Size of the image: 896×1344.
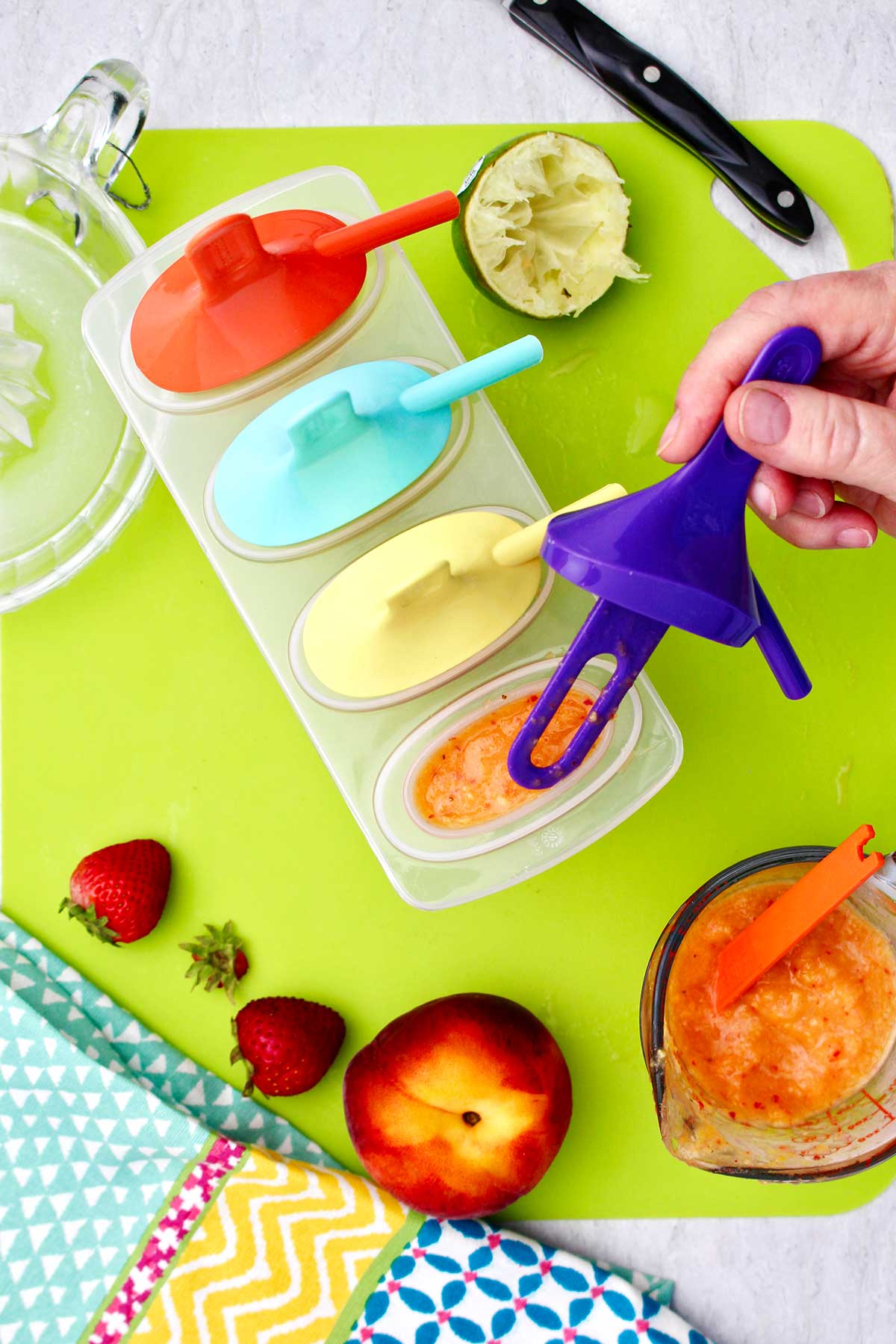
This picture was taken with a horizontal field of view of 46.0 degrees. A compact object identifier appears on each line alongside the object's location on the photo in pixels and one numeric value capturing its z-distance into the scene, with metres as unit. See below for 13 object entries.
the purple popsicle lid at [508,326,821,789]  0.57
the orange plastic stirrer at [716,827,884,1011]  0.68
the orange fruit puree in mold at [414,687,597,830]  0.76
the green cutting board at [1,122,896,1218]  0.87
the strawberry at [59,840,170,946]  0.83
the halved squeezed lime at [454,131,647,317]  0.79
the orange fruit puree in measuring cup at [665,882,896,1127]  0.77
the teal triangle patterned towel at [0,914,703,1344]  0.84
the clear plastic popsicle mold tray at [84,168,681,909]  0.74
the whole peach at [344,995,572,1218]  0.79
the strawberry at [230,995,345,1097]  0.82
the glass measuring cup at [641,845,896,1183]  0.73
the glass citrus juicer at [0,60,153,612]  0.84
